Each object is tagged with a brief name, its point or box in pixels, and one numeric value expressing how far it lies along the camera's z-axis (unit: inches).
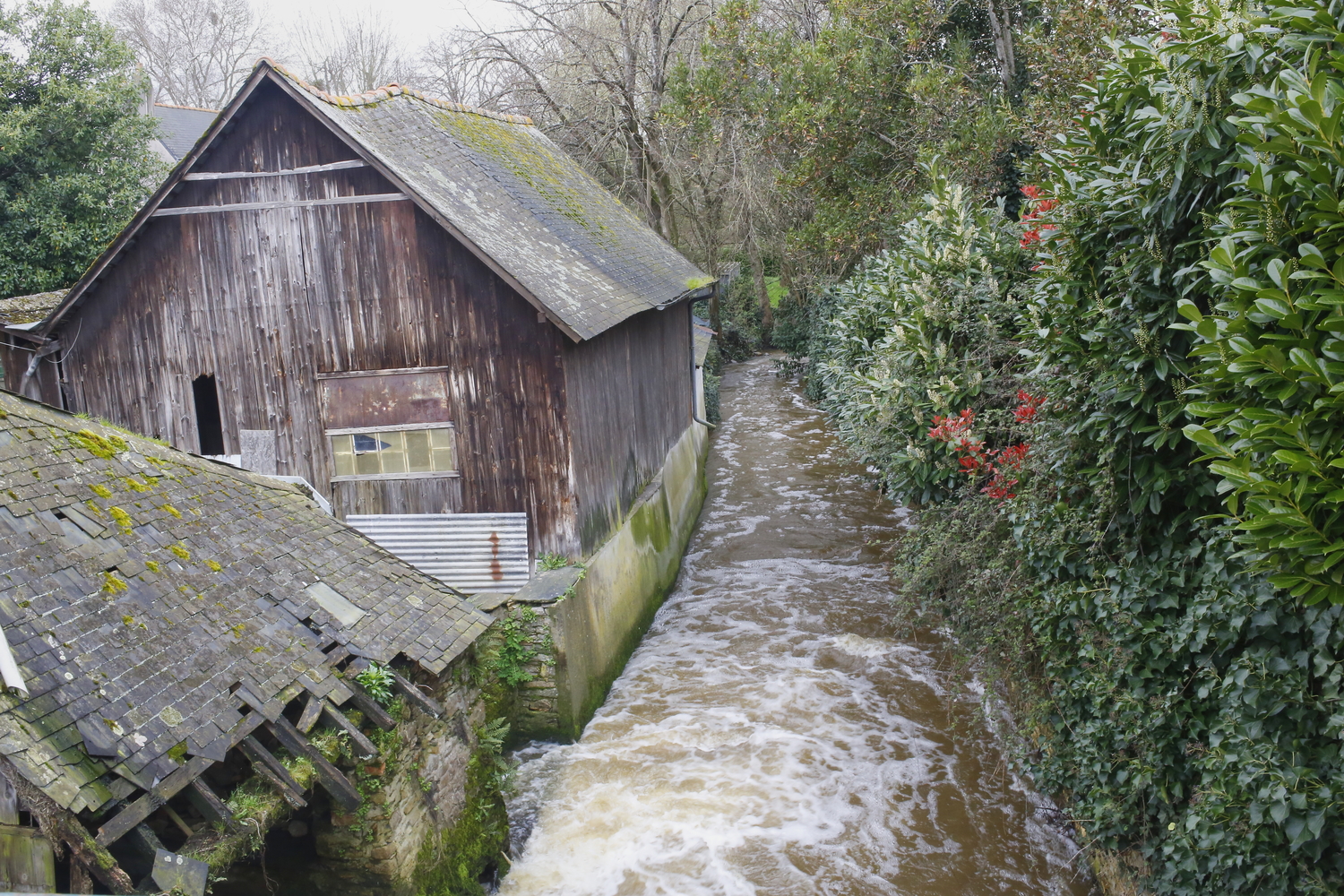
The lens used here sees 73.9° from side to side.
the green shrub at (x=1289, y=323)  136.5
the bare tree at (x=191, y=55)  1606.8
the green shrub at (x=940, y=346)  346.3
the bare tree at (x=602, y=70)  932.0
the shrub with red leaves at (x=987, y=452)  280.8
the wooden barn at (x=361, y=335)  381.7
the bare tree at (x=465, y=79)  921.5
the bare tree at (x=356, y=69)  1407.0
